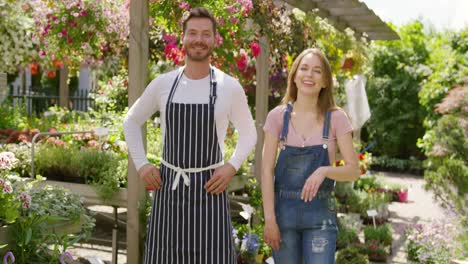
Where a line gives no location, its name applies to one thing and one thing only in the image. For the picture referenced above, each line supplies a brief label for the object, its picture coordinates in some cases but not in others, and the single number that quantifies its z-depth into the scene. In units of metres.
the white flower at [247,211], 4.31
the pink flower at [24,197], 2.78
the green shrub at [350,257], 4.74
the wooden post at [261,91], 5.46
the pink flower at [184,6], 4.32
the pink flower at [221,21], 4.52
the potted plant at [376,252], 5.81
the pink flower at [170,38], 4.84
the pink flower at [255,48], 5.14
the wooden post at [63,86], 11.54
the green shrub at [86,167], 4.47
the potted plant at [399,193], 10.16
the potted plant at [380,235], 6.21
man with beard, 2.78
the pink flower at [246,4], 4.65
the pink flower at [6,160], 2.76
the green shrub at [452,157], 5.42
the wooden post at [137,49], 3.72
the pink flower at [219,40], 4.64
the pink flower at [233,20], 4.56
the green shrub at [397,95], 15.05
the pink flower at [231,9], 4.52
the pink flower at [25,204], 2.79
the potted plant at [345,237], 5.63
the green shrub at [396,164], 14.93
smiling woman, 2.55
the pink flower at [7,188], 2.68
